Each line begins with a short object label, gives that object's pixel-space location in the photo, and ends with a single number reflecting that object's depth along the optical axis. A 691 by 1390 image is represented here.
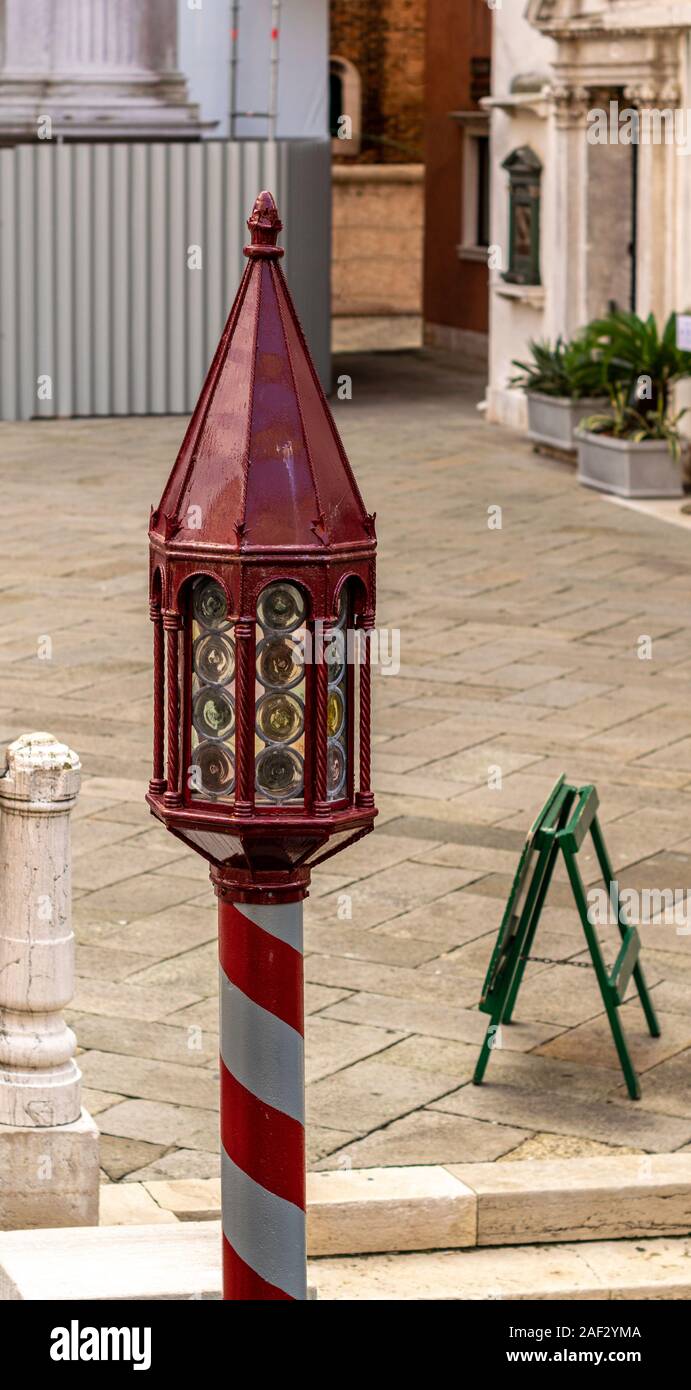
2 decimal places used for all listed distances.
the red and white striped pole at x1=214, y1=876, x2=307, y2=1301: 4.28
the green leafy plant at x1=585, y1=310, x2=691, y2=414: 17.86
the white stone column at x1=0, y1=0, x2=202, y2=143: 23.06
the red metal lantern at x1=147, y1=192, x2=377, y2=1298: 4.15
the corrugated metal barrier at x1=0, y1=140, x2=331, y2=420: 22.36
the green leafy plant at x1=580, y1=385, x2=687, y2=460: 18.00
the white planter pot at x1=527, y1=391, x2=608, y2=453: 19.22
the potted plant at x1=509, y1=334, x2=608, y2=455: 19.06
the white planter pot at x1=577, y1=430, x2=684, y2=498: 17.91
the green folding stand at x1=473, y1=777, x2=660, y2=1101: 7.02
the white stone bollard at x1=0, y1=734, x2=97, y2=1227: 5.72
